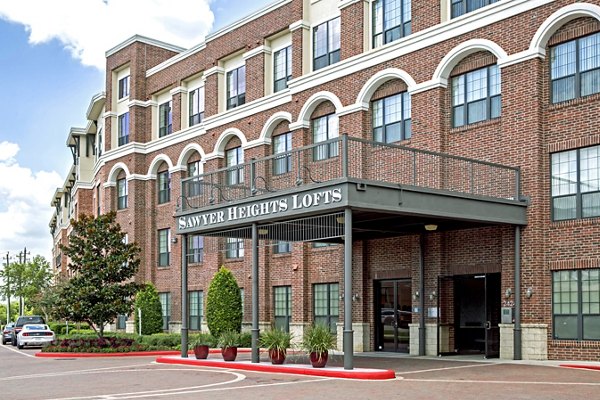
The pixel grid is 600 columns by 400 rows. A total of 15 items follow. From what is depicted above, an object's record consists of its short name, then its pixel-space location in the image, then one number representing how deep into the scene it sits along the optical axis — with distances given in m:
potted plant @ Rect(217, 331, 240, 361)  23.94
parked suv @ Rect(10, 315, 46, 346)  49.23
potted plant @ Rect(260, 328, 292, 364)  21.88
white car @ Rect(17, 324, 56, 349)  42.06
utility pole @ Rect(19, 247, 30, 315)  88.54
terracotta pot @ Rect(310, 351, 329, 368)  20.41
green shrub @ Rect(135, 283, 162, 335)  41.84
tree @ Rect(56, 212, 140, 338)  34.03
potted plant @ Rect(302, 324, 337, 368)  20.38
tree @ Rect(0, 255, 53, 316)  82.69
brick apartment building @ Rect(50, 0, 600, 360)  22.88
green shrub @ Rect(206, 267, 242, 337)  35.09
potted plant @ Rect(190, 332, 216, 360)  25.22
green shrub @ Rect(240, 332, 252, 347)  32.31
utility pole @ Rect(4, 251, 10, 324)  92.31
